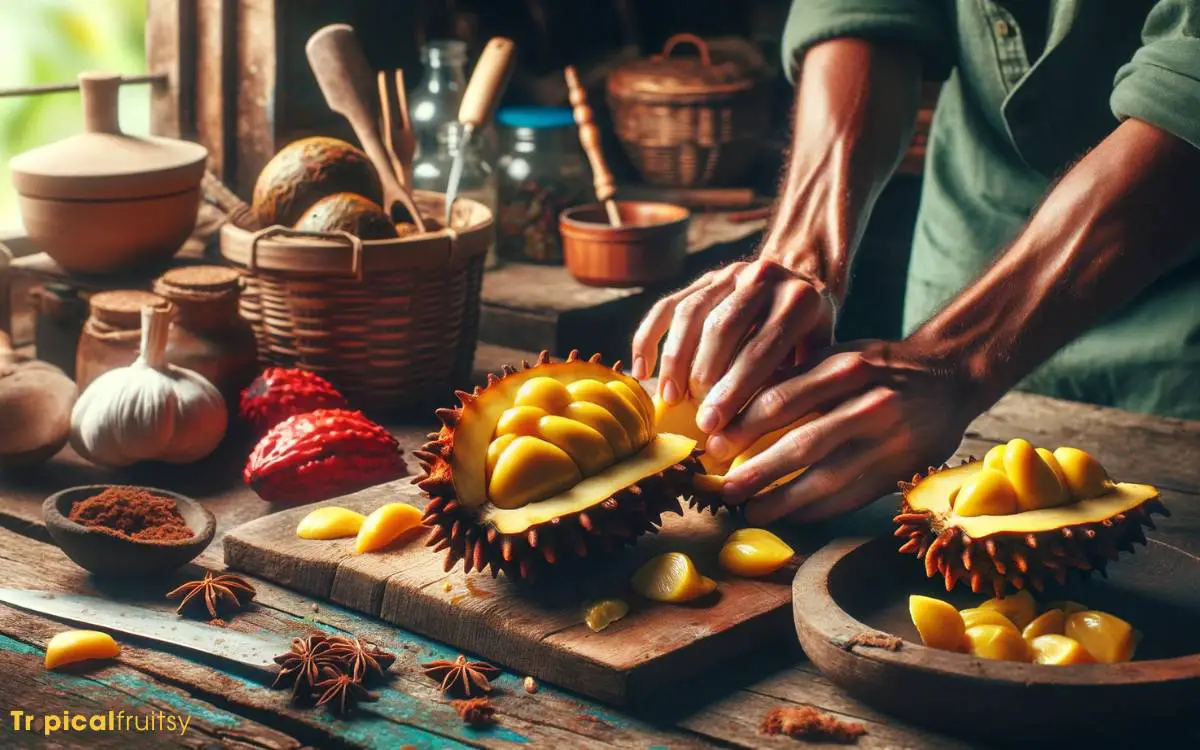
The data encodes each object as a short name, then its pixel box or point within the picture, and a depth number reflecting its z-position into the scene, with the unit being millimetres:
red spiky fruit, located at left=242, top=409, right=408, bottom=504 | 1736
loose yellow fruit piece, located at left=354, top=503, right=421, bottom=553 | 1512
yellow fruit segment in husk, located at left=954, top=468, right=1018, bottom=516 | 1337
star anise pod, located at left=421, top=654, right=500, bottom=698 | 1265
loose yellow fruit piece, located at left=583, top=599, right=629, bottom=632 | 1329
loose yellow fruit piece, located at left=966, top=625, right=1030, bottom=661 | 1222
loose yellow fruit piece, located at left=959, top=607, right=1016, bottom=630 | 1279
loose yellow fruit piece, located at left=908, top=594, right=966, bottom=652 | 1238
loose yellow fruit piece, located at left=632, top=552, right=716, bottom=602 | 1381
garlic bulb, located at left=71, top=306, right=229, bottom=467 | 1808
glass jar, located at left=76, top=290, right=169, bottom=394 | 1973
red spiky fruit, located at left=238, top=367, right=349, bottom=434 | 1944
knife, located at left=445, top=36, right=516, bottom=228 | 2510
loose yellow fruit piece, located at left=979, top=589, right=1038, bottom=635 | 1319
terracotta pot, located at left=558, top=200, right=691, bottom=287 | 2930
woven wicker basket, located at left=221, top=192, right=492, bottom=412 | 2059
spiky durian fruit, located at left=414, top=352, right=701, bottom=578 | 1366
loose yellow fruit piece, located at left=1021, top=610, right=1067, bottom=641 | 1286
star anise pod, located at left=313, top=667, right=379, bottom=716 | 1218
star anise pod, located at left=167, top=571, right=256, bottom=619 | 1429
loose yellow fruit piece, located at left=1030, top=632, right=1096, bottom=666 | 1206
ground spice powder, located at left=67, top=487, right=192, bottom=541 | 1515
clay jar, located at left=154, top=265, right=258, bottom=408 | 1985
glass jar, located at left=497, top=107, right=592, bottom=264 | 3223
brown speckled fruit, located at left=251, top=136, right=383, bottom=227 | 2201
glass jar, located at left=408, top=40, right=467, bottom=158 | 3115
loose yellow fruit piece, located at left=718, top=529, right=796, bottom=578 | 1445
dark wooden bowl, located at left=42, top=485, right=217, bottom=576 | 1462
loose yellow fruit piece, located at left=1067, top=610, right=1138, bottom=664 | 1235
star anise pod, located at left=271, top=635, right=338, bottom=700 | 1231
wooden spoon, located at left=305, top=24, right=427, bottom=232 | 2277
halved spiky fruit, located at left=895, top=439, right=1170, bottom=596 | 1304
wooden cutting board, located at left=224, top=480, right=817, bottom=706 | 1270
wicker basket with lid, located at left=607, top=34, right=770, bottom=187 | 3537
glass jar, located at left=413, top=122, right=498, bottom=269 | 2977
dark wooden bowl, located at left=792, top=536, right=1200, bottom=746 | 1113
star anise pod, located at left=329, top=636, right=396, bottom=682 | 1274
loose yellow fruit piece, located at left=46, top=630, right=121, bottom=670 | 1296
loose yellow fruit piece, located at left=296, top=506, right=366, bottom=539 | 1552
